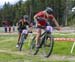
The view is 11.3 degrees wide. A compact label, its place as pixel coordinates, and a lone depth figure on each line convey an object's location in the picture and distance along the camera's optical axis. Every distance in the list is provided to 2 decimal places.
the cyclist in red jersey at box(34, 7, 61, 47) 13.41
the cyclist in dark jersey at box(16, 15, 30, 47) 18.22
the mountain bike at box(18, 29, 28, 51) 18.20
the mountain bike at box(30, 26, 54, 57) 13.25
